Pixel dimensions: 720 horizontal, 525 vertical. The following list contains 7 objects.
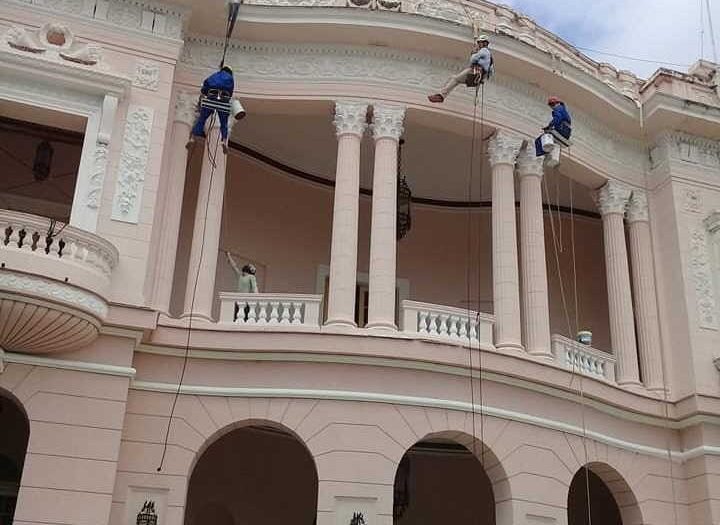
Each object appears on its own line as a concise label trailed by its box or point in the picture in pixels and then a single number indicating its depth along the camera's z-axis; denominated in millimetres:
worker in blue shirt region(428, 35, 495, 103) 14820
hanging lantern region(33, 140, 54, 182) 16859
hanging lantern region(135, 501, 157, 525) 12555
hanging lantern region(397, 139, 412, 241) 17938
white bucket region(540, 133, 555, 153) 15739
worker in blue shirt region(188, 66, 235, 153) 14633
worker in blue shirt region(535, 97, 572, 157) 15828
